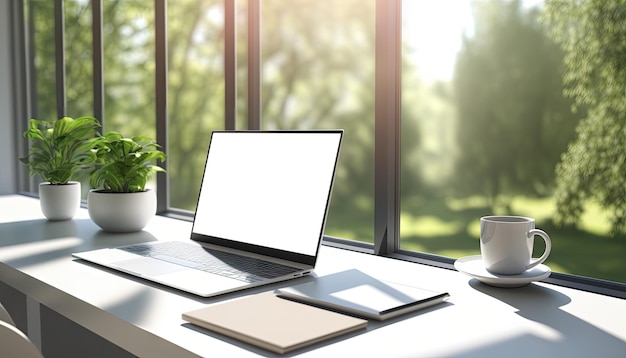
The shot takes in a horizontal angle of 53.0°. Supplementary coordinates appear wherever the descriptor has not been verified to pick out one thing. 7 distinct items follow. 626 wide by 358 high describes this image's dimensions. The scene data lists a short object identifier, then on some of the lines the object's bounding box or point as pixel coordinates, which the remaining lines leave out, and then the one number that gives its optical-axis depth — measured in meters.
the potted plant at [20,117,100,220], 1.89
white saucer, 1.00
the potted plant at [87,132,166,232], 1.63
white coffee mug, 0.99
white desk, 0.75
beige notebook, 0.75
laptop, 1.13
